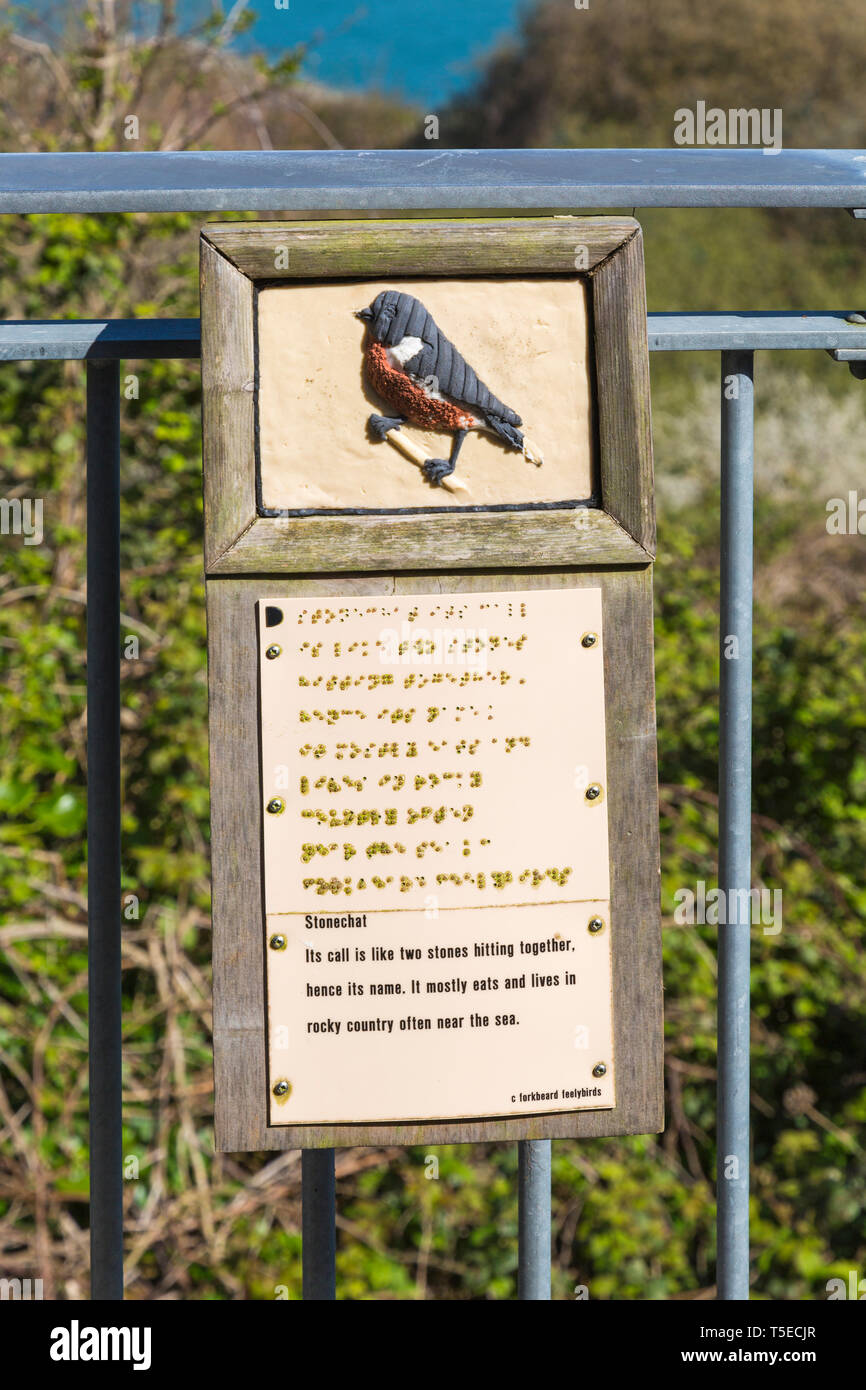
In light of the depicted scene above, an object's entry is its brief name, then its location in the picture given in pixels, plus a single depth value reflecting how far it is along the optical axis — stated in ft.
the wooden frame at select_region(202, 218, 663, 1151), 10.45
